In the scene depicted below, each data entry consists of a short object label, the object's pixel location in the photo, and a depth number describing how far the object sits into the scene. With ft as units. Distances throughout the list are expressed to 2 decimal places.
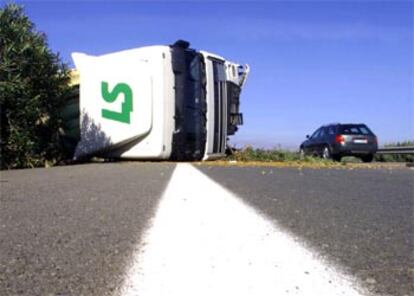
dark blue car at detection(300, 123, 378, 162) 68.18
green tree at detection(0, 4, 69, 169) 43.78
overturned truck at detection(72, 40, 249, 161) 47.65
